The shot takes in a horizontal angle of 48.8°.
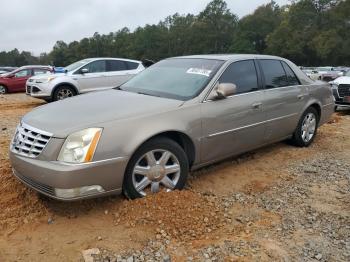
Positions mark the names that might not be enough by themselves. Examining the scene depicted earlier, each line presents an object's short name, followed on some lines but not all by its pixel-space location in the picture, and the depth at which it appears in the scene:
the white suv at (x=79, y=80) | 11.94
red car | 18.47
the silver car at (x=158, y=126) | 3.52
